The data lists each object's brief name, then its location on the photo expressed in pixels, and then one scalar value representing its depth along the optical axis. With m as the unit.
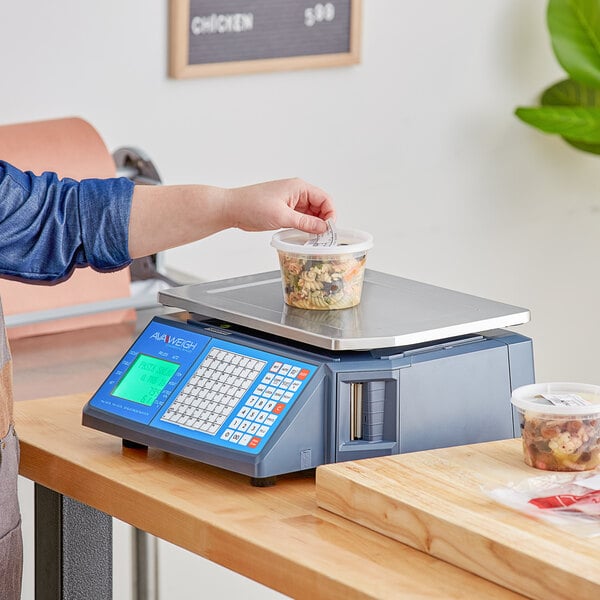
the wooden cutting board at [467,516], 2.58
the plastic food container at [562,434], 2.80
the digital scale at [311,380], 2.85
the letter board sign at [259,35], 4.22
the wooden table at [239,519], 2.65
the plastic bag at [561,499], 2.66
